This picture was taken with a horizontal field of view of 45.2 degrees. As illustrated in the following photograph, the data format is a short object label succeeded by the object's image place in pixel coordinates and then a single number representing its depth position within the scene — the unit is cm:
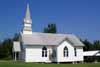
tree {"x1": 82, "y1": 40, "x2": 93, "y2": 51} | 4347
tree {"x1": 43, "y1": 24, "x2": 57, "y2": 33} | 4696
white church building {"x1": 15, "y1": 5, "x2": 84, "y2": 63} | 2478
